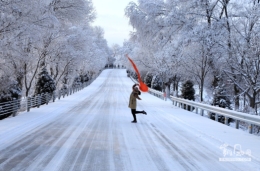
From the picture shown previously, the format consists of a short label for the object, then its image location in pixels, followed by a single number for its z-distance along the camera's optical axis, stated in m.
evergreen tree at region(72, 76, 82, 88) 50.93
